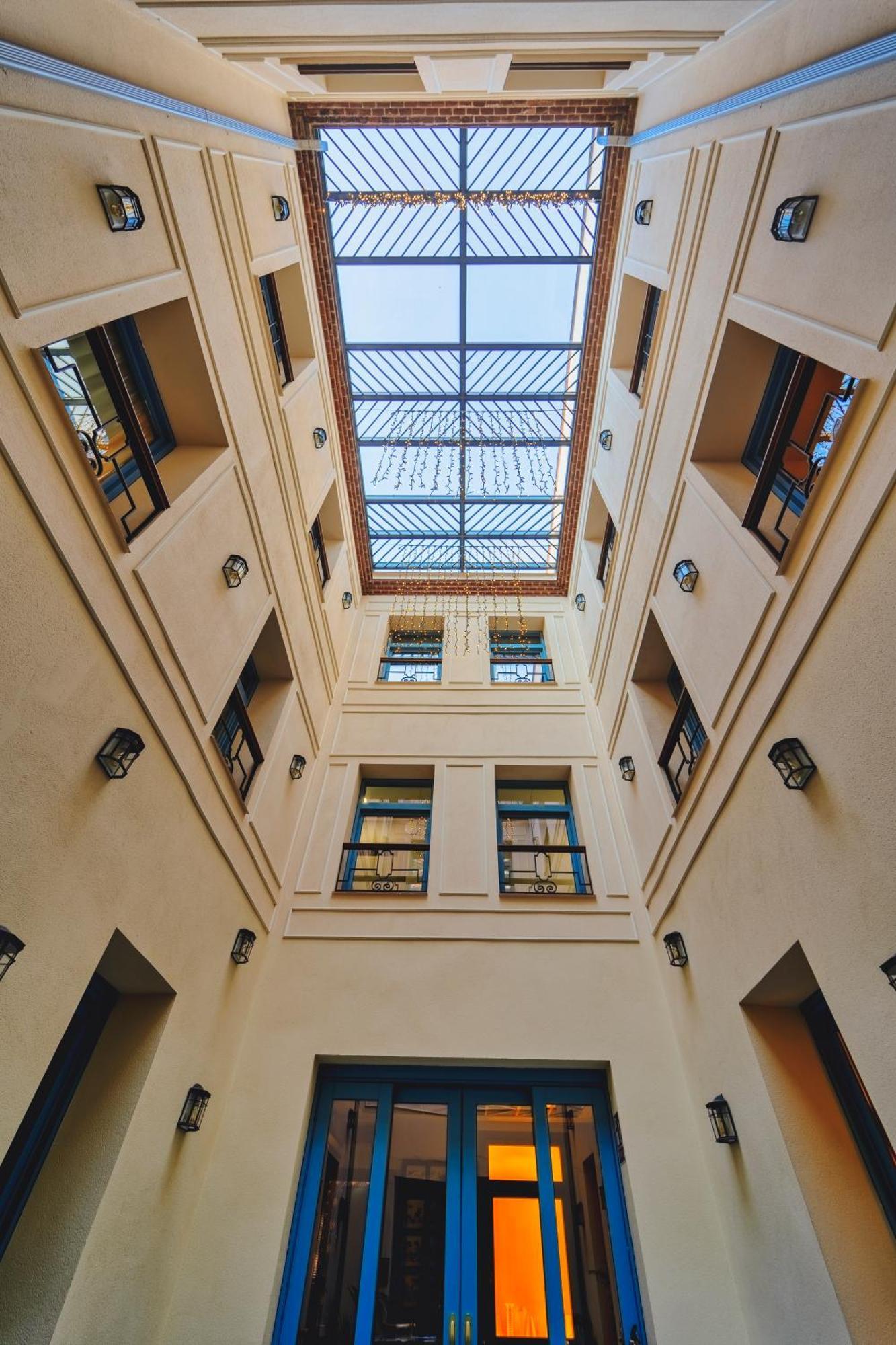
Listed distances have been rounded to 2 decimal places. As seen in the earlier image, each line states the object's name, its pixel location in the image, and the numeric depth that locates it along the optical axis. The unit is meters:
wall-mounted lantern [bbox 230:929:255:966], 3.70
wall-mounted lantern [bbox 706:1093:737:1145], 2.95
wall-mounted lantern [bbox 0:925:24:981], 1.88
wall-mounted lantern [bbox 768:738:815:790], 2.39
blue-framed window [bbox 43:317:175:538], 2.67
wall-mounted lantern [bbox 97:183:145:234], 2.44
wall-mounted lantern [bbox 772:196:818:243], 2.45
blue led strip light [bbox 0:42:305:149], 1.93
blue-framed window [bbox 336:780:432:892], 4.88
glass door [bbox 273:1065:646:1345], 3.12
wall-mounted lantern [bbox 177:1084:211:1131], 3.04
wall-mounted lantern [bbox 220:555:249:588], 3.58
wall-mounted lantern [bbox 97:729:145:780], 2.43
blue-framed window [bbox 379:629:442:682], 7.06
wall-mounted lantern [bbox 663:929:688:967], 3.61
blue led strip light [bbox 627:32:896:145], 2.01
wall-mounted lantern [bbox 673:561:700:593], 3.62
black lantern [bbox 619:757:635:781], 4.76
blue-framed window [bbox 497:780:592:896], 4.86
